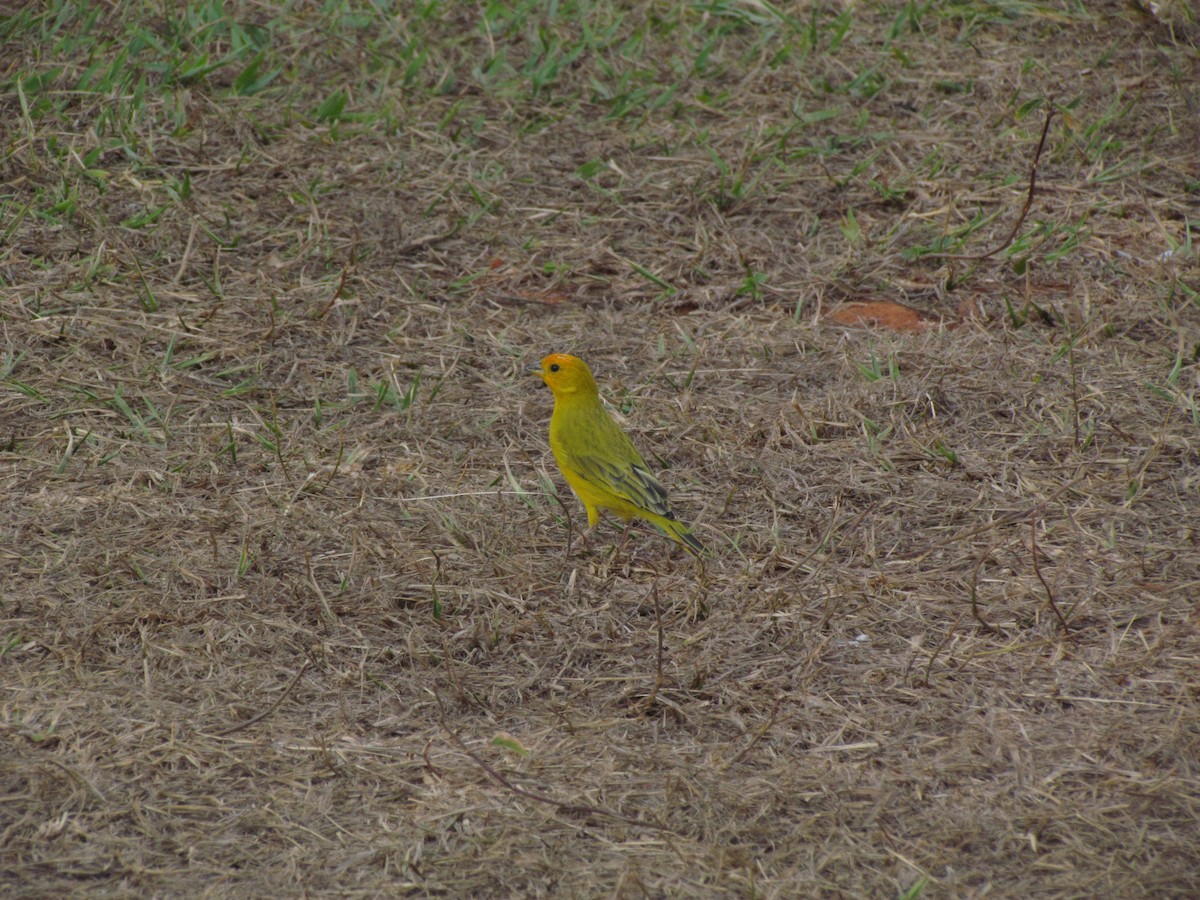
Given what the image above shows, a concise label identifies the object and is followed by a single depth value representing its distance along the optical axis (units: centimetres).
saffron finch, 885
